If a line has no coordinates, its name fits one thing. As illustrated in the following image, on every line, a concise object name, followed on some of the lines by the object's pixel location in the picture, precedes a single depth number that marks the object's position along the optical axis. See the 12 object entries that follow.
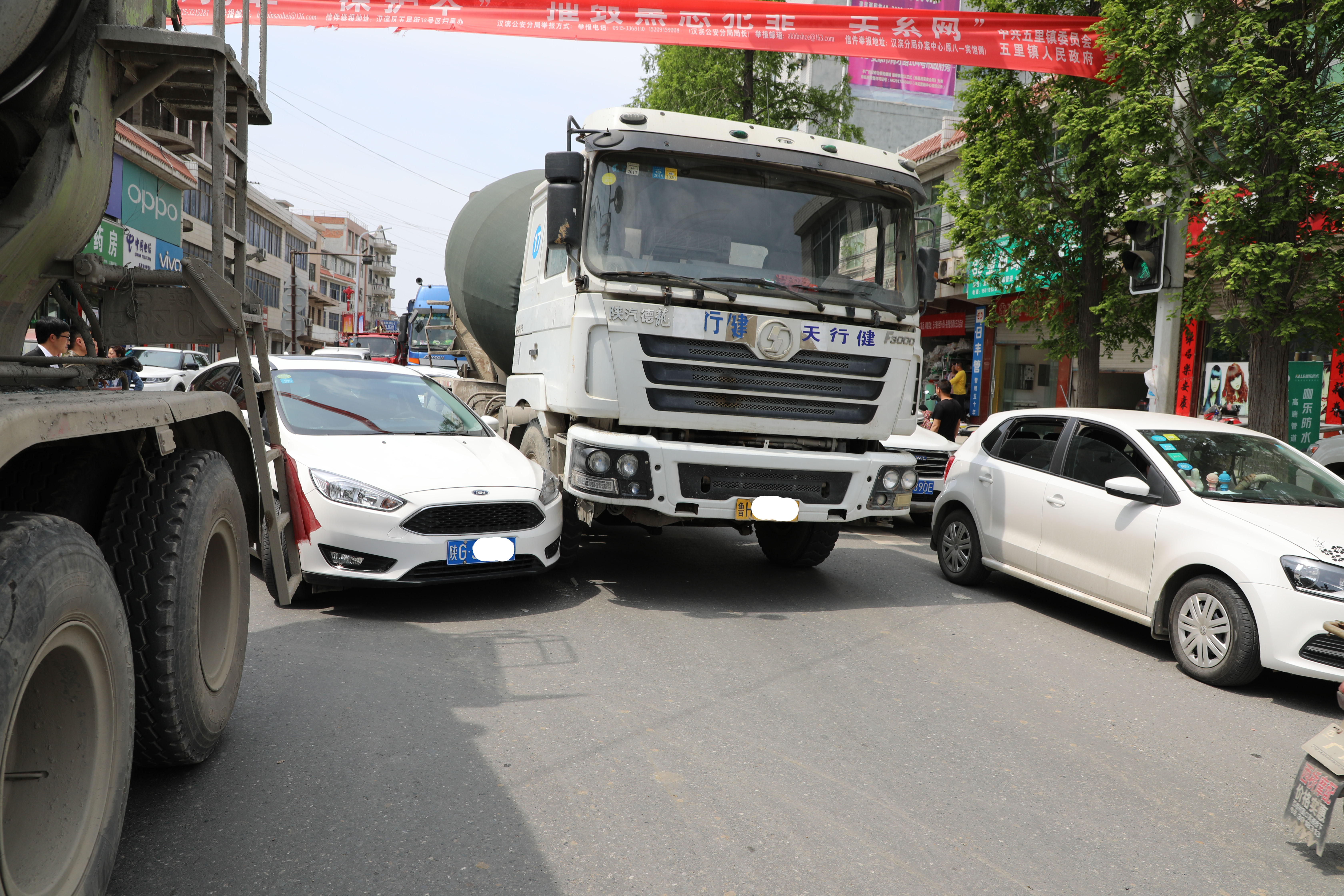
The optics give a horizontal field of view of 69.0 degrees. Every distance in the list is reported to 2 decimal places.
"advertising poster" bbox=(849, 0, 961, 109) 32.56
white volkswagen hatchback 5.12
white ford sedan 5.86
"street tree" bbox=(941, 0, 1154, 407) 11.47
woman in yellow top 14.50
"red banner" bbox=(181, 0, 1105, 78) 11.09
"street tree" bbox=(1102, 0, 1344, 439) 8.34
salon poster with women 15.21
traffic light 9.44
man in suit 3.63
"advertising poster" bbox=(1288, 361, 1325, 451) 11.21
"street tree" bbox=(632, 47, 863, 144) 20.02
